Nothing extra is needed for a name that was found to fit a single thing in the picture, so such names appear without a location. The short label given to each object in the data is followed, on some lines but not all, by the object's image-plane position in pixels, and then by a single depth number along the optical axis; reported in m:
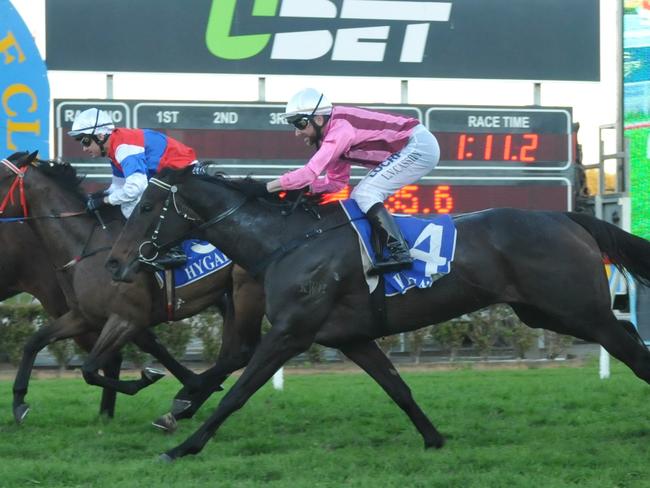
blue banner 20.50
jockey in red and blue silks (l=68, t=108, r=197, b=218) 11.88
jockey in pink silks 10.21
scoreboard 19.44
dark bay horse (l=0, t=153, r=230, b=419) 11.80
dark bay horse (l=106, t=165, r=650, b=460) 10.26
